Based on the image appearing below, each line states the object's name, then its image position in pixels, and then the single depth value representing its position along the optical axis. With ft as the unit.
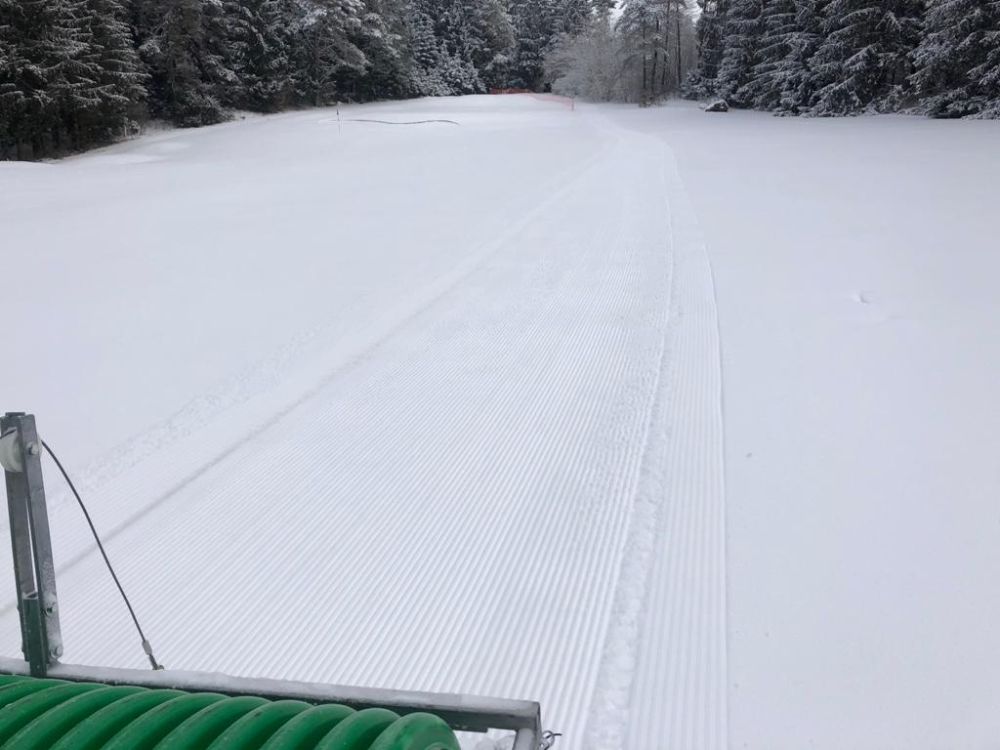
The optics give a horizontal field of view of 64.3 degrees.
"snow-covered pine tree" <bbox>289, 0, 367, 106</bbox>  112.57
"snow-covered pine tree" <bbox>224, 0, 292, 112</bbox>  105.81
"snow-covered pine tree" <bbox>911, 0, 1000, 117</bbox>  67.51
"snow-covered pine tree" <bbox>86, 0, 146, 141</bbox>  72.23
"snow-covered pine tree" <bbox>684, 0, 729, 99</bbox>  122.83
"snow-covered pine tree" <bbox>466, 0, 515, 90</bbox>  163.73
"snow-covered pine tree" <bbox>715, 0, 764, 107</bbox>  107.04
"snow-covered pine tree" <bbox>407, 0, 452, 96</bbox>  148.25
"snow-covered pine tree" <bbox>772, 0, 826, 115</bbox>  93.40
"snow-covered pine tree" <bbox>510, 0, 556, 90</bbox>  175.63
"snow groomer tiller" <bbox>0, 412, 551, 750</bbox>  4.71
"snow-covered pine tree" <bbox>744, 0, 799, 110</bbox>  99.60
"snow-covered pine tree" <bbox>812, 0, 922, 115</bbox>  82.38
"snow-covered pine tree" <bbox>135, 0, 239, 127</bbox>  91.56
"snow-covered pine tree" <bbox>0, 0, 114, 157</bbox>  63.87
